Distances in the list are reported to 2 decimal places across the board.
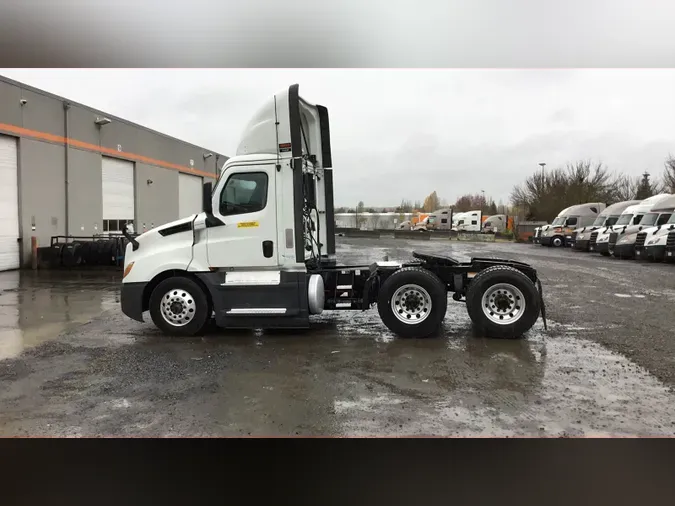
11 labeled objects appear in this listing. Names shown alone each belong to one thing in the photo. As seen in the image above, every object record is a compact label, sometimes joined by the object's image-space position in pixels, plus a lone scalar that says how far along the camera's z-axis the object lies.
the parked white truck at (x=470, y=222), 56.06
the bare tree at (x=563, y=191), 49.50
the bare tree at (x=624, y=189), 49.03
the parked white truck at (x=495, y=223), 54.77
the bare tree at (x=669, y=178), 39.83
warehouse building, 18.94
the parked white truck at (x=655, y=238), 21.36
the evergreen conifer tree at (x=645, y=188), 43.60
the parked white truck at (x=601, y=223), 29.01
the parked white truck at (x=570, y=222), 35.66
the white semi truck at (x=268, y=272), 7.72
